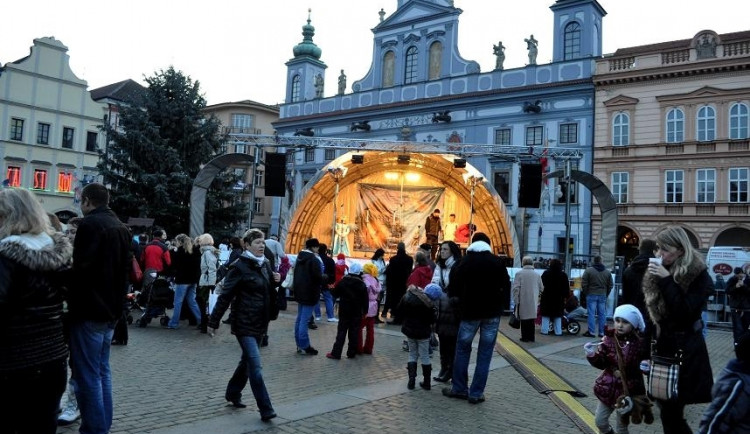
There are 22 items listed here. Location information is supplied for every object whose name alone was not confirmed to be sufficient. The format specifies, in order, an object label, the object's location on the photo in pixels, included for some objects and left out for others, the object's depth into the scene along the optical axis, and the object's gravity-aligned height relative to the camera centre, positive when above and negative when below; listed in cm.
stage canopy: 2286 +196
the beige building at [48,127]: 3944 +749
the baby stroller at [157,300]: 1140 -113
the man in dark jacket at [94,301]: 433 -46
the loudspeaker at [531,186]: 1978 +236
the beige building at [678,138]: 2916 +644
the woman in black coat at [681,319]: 407 -38
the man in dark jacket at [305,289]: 962 -71
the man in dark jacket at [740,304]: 1098 -69
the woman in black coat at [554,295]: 1343 -82
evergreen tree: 2642 +381
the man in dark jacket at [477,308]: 698 -62
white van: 2177 +25
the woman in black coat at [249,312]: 570 -67
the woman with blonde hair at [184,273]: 1118 -58
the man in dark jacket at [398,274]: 1376 -52
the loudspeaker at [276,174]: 2072 +247
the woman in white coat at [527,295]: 1229 -81
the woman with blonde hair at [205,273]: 1129 -57
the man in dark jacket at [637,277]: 723 -19
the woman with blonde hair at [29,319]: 336 -49
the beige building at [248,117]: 5453 +1177
